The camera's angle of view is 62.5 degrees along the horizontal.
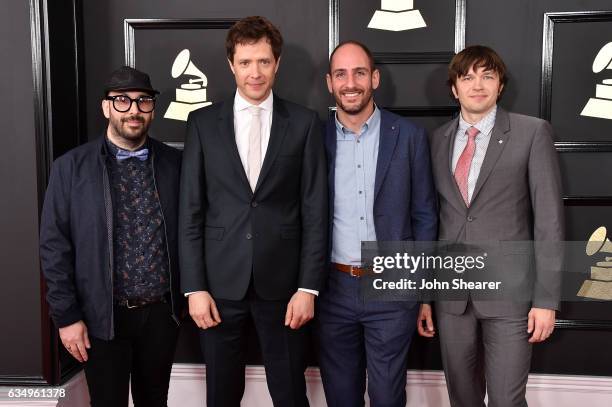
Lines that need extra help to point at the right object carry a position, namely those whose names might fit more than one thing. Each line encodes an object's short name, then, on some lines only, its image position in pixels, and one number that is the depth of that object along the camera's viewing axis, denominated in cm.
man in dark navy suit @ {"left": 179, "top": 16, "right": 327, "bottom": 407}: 191
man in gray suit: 193
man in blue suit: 204
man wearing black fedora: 188
